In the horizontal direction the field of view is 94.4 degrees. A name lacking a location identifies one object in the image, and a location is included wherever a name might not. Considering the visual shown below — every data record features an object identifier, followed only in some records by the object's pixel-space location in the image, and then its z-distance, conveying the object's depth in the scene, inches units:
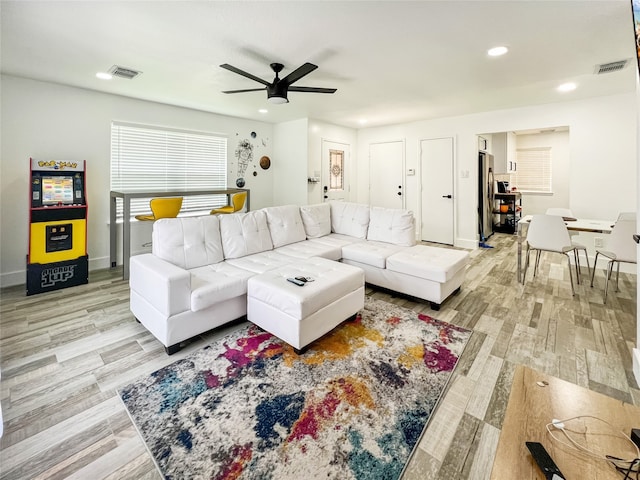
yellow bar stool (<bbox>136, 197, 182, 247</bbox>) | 155.3
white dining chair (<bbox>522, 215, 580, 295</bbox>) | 131.5
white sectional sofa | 88.2
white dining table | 127.0
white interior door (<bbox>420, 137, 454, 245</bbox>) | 225.9
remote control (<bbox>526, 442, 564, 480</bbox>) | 32.0
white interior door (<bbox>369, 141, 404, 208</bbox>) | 252.7
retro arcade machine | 131.1
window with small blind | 301.0
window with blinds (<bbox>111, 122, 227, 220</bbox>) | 172.2
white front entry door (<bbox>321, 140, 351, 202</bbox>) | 244.4
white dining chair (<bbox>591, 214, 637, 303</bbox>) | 116.7
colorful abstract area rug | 53.4
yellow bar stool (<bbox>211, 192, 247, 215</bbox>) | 198.5
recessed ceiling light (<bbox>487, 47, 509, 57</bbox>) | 108.3
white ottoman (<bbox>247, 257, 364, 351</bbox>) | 83.7
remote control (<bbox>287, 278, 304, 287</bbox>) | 89.8
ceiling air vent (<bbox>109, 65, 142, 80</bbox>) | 127.2
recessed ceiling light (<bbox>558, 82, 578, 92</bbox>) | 146.0
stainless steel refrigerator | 240.7
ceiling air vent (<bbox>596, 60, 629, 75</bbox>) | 120.2
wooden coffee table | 33.5
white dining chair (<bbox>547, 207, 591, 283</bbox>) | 156.1
